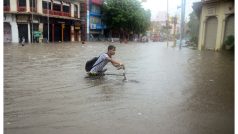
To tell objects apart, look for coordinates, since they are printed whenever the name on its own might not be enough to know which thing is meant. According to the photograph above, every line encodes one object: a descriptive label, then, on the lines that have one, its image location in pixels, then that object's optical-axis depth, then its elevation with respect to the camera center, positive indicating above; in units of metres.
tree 35.44 +5.05
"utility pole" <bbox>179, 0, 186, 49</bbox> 19.70 +3.45
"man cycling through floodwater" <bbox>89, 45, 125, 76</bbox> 5.41 -0.56
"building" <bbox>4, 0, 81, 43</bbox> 25.22 +2.87
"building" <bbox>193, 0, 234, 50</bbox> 14.74 +1.77
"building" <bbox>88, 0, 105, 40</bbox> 35.36 +3.80
